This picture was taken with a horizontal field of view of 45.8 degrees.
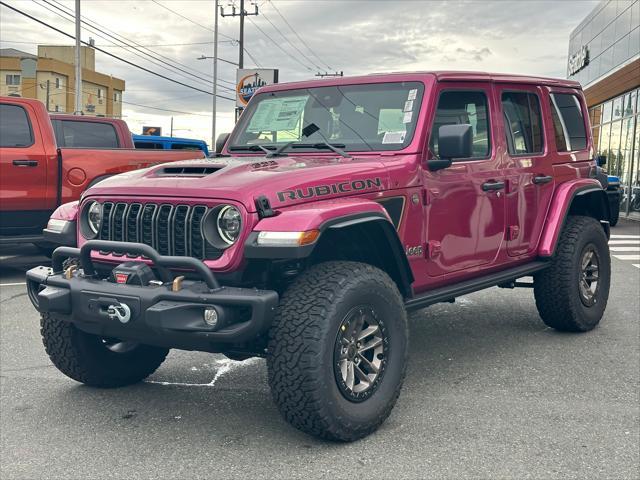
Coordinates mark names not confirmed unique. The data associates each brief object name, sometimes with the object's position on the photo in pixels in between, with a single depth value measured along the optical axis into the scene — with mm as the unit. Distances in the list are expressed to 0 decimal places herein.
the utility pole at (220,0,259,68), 46062
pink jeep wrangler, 3600
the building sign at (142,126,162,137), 31309
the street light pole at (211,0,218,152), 43969
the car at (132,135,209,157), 17703
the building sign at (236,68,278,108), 32938
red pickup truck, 8914
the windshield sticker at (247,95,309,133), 5164
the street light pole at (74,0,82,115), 25625
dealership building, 23094
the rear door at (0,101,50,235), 8906
